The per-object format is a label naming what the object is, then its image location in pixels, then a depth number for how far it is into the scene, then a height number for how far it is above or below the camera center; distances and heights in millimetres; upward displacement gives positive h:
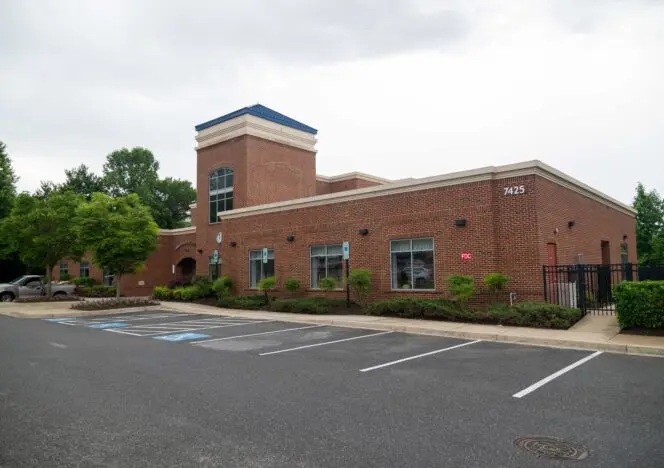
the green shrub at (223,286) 25891 -722
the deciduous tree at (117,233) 25031 +2081
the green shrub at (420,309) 15789 -1352
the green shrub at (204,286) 27828 -767
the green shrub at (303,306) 19516 -1413
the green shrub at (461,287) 15953 -599
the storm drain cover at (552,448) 4687 -1783
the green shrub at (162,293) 29406 -1201
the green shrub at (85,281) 40469 -559
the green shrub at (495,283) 16000 -490
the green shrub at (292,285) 22359 -628
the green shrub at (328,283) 20438 -520
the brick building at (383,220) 16688 +2054
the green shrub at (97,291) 36688 -1287
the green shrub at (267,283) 22547 -533
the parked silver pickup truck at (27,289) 32125 -932
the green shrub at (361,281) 19172 -427
